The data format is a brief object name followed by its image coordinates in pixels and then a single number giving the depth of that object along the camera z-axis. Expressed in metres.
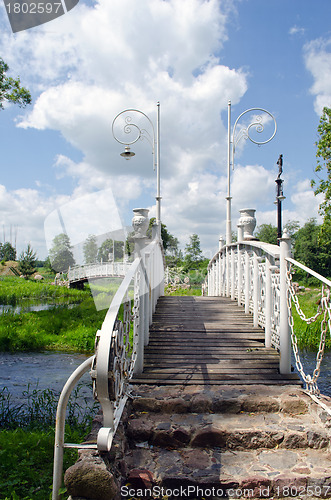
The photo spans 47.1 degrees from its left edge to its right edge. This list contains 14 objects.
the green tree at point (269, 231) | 51.25
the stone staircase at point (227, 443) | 2.94
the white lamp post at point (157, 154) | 9.16
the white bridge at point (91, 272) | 19.23
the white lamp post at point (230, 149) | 9.37
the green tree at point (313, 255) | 39.50
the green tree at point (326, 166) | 20.83
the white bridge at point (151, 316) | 2.54
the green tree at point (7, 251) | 59.21
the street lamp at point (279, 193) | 15.01
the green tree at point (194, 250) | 43.16
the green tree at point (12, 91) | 8.84
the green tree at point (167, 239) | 38.69
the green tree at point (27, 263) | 44.97
